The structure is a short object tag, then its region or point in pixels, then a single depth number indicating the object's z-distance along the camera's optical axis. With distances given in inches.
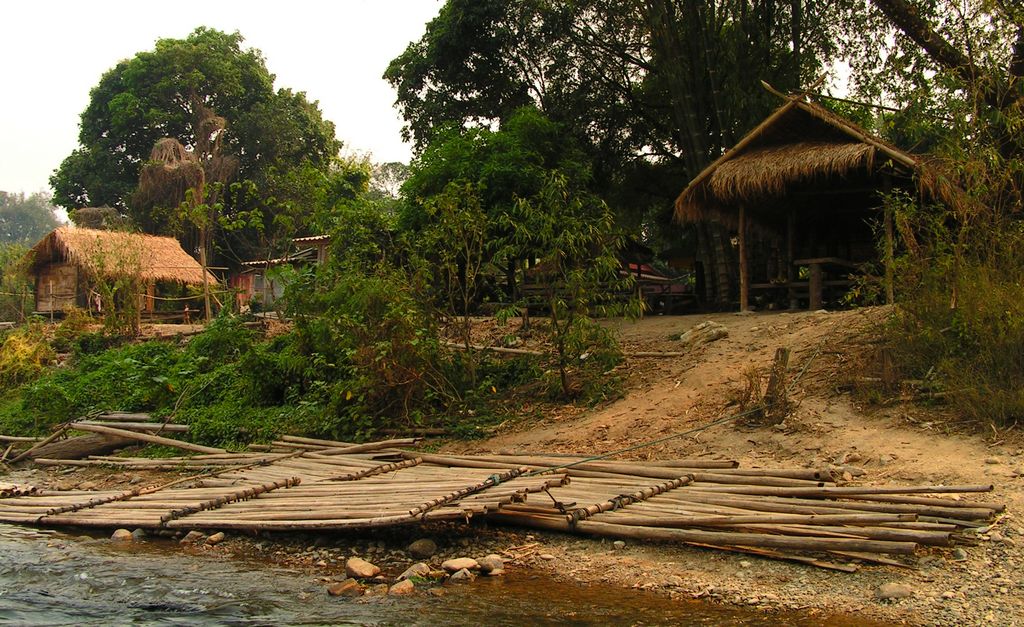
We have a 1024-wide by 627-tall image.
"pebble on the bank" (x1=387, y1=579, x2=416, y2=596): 158.6
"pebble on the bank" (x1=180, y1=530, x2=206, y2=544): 205.2
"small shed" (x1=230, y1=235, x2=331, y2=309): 753.6
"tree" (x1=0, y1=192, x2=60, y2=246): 1913.1
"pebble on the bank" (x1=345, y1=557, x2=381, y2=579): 169.0
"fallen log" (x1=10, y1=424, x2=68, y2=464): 338.0
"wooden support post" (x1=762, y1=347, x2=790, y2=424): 247.4
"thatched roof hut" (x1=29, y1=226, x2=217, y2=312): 678.5
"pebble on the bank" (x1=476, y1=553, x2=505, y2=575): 168.7
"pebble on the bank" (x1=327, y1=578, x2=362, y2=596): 159.9
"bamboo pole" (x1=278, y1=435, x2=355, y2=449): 285.9
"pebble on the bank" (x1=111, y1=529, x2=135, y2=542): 209.9
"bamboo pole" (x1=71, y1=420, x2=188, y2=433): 338.3
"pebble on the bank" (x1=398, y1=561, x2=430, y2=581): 167.0
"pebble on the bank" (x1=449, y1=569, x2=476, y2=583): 164.7
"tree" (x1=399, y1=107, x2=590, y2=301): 461.4
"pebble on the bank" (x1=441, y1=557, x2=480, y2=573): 168.1
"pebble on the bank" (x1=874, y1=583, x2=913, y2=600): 140.2
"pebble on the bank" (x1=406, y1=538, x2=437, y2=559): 181.3
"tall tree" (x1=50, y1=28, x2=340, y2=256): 1031.6
